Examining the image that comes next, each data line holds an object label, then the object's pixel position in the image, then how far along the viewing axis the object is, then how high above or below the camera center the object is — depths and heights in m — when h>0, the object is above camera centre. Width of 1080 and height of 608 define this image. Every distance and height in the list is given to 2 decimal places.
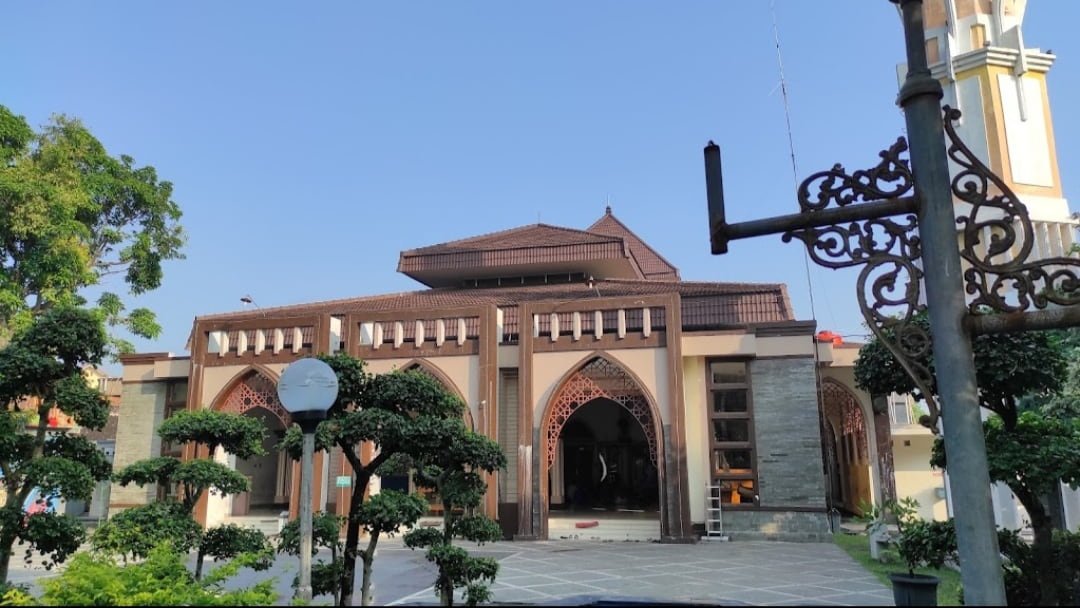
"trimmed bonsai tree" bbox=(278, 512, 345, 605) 5.20 -0.69
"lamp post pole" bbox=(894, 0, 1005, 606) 2.96 +0.47
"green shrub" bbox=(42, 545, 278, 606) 2.98 -0.59
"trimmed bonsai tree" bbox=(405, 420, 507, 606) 5.48 -0.44
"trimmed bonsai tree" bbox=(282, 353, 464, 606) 5.34 +0.23
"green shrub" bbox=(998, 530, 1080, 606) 4.63 -0.85
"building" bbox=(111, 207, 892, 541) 12.96 +1.28
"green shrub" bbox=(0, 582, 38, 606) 2.90 -0.59
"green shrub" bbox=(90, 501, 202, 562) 4.90 -0.55
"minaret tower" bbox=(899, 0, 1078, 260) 11.09 +5.40
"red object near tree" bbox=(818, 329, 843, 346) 15.03 +2.33
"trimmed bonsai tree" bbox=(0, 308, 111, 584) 5.25 +0.16
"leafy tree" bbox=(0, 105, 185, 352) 12.23 +4.25
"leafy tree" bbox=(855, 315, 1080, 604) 4.58 +0.14
